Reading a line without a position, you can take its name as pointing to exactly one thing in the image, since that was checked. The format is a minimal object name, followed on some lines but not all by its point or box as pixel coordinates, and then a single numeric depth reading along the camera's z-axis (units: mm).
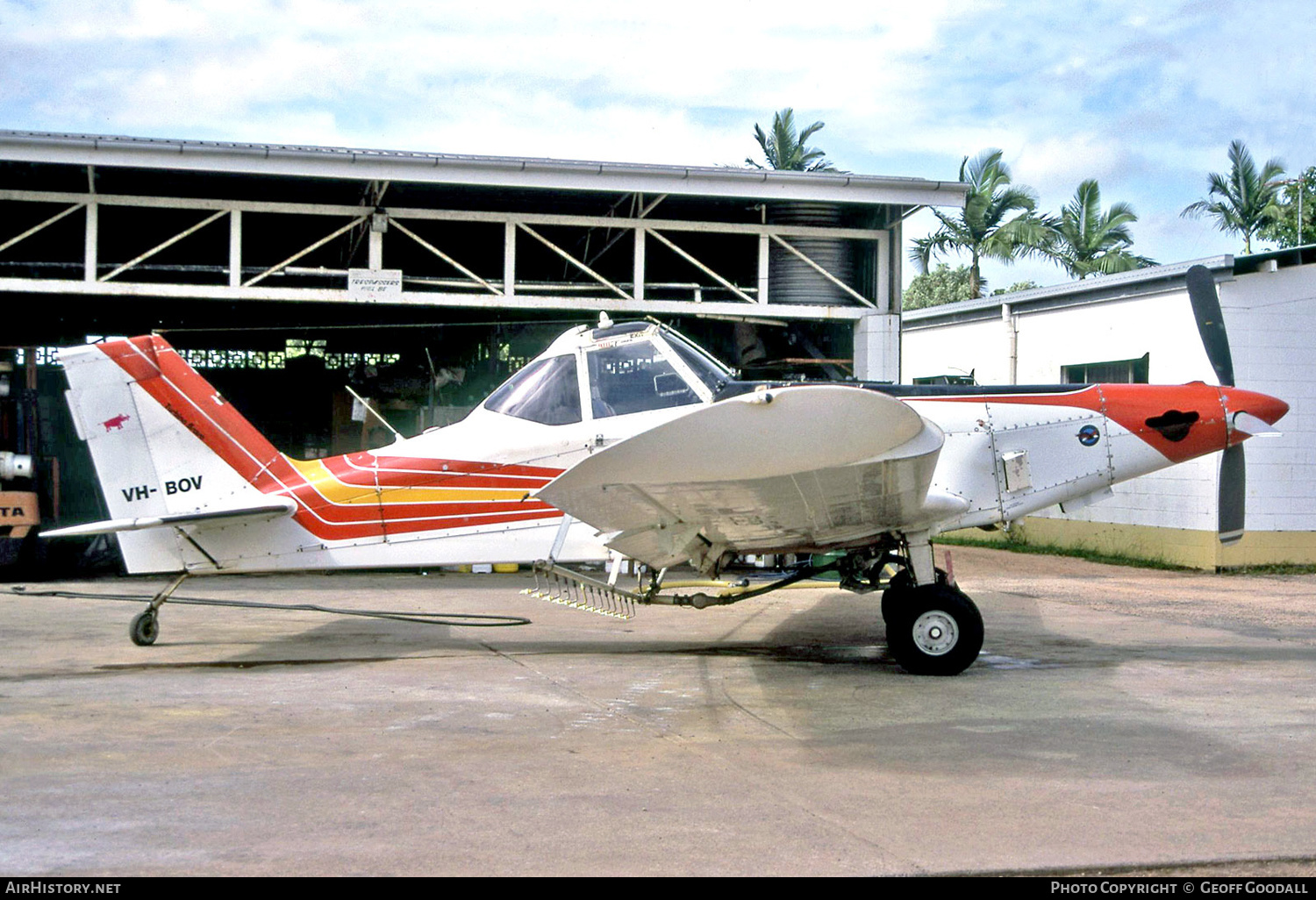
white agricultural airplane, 7336
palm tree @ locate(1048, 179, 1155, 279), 41031
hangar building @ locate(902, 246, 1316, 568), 14953
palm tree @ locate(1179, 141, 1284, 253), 41656
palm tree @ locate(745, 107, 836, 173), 44844
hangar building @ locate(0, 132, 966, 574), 12805
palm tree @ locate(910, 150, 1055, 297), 39656
